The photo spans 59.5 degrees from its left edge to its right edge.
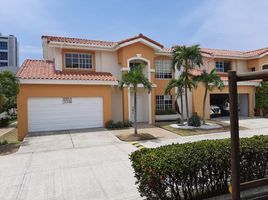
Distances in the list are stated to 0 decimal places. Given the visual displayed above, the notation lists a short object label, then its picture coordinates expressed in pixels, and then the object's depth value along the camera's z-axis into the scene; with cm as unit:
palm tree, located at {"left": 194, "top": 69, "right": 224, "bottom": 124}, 1786
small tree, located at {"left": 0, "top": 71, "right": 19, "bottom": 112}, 1338
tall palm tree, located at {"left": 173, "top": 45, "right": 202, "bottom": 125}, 1727
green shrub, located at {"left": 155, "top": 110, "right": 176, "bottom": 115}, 2255
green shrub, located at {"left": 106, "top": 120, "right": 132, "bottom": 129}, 1839
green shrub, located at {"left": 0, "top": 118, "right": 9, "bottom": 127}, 2424
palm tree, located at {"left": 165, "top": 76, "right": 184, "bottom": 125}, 1783
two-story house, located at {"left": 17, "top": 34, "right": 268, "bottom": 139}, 1695
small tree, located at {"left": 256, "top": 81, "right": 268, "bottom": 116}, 2483
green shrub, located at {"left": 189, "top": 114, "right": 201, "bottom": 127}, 1848
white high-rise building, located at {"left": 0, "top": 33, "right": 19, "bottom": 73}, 9581
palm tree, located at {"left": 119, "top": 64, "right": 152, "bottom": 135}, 1524
